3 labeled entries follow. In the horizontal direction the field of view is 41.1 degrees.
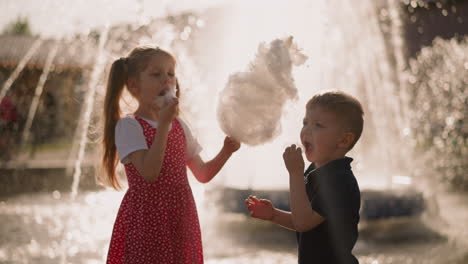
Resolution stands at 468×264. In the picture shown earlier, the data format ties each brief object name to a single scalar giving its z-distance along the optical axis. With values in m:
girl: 2.81
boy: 2.59
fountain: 6.44
